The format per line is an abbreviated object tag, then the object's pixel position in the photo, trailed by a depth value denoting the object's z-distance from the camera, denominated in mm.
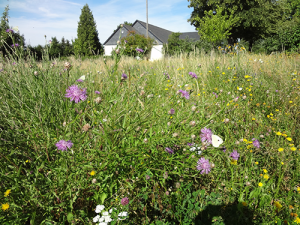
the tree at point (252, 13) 18797
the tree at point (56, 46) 24578
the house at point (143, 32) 31078
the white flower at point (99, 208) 1028
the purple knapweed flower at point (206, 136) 1174
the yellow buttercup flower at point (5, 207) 868
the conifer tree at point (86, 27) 28281
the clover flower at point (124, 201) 1080
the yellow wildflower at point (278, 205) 1163
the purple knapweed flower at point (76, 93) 1113
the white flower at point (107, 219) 972
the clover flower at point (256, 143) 1544
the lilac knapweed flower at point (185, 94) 1402
